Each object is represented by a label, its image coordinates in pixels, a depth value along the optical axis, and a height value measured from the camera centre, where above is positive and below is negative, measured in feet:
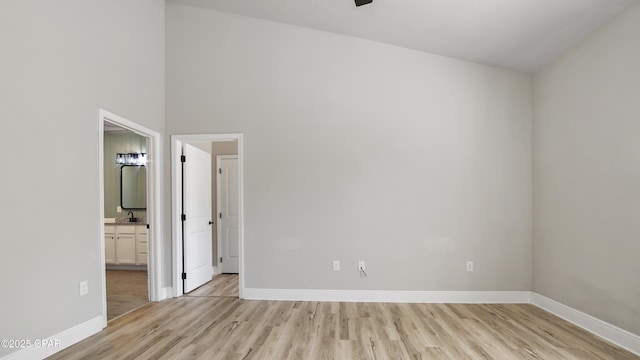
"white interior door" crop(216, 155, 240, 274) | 18.33 -1.61
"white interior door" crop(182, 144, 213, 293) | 14.39 -1.66
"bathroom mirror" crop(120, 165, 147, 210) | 20.56 -0.21
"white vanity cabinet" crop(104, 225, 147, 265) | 18.75 -3.46
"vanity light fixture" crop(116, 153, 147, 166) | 20.56 +1.57
